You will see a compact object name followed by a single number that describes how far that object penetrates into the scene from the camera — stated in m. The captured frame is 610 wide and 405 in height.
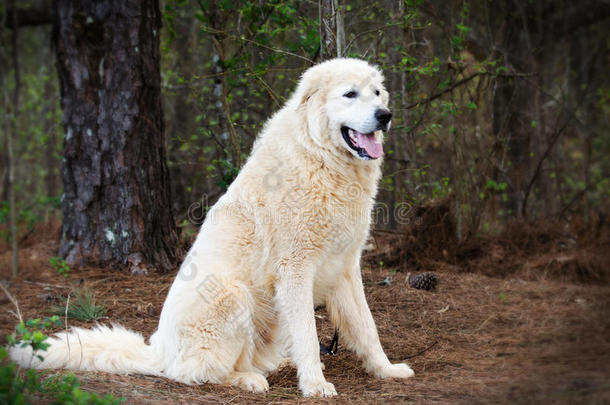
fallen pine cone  5.29
